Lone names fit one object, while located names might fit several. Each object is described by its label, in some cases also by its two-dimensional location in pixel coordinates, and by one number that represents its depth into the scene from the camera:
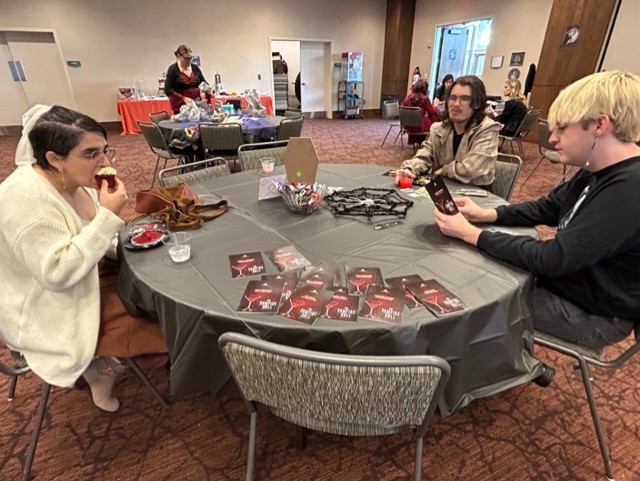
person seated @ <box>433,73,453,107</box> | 6.92
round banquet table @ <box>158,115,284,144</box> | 3.68
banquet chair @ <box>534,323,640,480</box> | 1.17
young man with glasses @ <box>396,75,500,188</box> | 2.06
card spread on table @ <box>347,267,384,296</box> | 1.06
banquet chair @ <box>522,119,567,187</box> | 3.79
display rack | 10.09
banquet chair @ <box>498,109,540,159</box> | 4.84
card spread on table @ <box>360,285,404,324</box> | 0.93
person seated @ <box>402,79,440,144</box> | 5.38
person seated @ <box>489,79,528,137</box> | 5.03
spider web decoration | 1.61
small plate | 1.29
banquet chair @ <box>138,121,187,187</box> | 3.78
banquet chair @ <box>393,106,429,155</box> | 4.97
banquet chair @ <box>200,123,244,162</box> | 3.50
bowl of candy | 1.58
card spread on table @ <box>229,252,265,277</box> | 1.15
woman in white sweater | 1.05
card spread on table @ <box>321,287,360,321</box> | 0.95
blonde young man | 1.03
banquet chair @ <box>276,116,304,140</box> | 3.85
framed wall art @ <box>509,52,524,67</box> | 7.26
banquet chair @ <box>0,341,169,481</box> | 1.16
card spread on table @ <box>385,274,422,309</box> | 0.98
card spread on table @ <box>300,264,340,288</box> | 1.09
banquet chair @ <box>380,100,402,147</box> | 7.03
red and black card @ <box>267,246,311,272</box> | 1.19
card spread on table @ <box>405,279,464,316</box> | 0.96
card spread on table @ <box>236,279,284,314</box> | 0.98
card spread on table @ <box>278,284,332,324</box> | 0.95
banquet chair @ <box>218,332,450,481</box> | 0.71
